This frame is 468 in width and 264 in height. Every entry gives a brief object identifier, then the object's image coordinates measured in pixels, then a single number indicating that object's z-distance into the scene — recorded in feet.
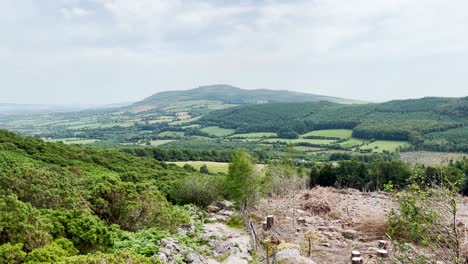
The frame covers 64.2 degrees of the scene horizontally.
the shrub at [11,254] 33.83
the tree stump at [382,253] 56.60
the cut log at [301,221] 84.69
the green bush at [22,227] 39.29
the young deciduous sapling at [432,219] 28.86
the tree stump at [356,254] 56.39
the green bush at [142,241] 45.98
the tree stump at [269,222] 81.21
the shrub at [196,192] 102.78
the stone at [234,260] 56.44
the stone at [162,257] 43.61
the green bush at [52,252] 34.35
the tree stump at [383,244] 61.47
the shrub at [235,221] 86.28
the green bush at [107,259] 30.58
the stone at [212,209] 100.32
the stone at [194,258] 47.60
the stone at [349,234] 74.74
